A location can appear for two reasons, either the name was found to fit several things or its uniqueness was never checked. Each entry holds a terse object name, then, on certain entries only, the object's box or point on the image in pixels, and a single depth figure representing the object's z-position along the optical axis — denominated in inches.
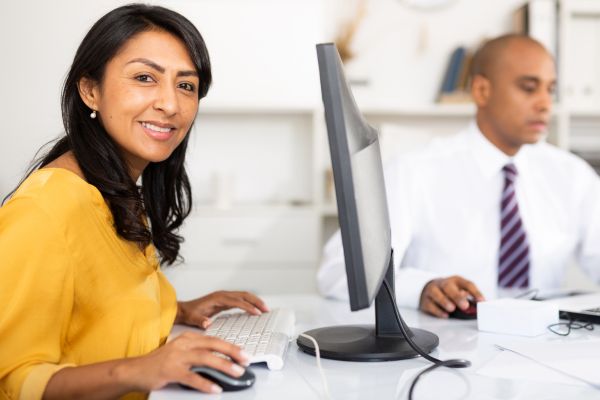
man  80.4
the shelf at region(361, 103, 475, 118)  119.8
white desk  33.4
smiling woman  34.3
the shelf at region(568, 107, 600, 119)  122.3
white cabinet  114.4
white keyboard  37.9
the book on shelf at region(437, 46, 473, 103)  123.0
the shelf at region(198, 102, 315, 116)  116.3
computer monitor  31.3
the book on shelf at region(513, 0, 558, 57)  119.1
